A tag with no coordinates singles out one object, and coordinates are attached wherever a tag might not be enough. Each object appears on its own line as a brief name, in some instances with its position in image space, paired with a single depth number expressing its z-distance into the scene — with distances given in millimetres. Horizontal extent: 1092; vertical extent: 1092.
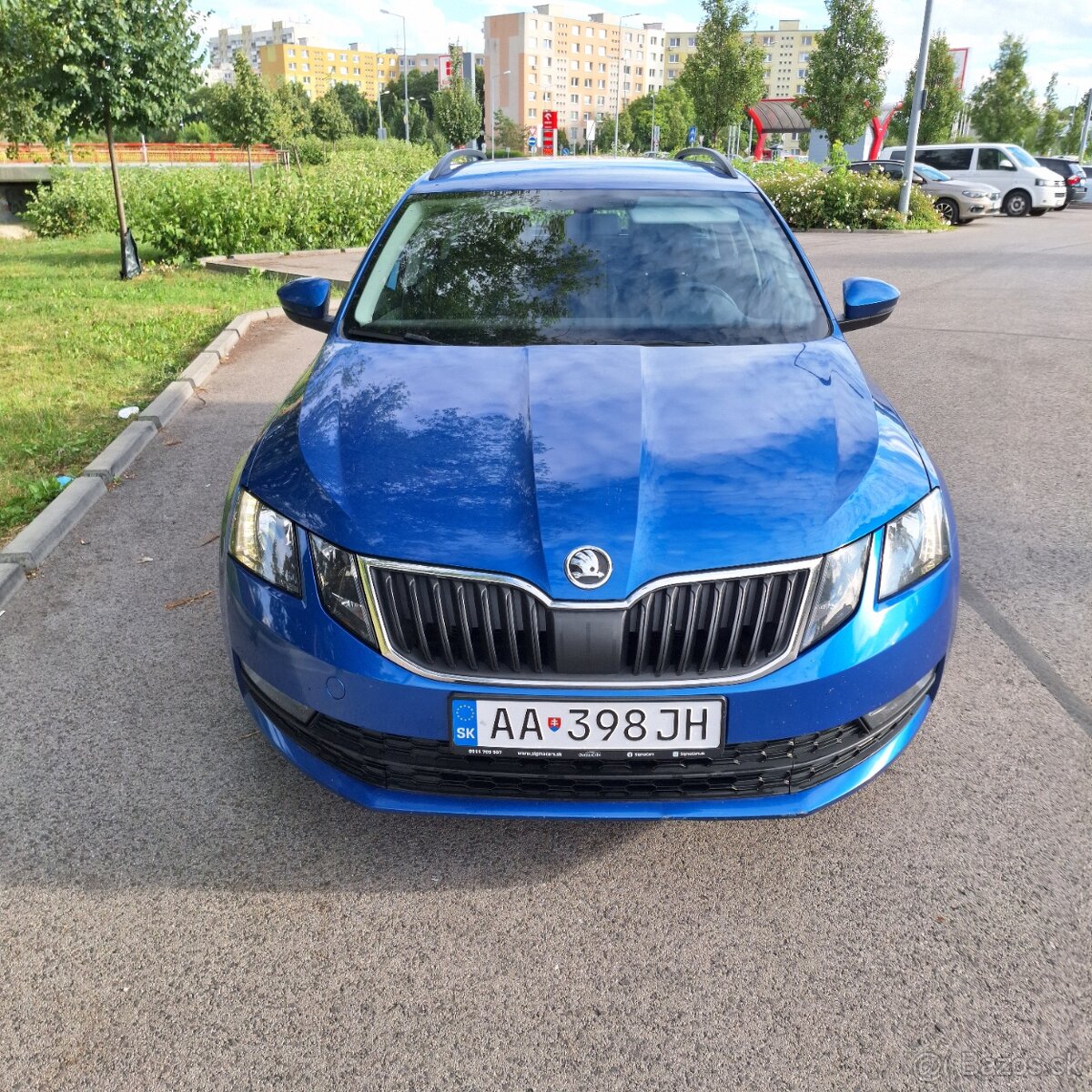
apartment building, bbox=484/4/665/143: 136750
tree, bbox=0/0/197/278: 11539
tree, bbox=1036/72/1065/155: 60312
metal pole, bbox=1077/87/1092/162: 51738
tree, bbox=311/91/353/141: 66750
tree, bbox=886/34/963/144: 48875
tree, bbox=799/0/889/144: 34156
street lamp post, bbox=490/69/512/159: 131488
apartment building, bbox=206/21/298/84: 178750
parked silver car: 24094
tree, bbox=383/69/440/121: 126400
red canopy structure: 86812
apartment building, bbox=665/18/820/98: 171375
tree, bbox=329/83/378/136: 114375
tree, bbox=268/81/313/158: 38969
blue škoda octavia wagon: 2199
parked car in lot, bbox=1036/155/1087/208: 31609
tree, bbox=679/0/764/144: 41656
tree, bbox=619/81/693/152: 98312
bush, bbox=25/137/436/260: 14742
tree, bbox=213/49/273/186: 36625
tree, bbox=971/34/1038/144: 51406
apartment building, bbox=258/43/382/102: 174250
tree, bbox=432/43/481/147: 69750
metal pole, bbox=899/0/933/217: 21722
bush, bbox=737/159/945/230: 22250
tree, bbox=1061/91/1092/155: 66000
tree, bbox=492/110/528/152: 98125
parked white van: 27203
